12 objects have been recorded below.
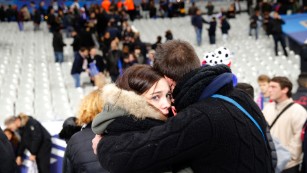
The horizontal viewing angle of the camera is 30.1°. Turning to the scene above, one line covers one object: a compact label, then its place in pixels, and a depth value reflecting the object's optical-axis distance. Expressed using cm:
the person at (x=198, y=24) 2241
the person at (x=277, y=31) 1926
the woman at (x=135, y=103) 234
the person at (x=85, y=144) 347
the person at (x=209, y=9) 2708
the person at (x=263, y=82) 737
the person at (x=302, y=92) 643
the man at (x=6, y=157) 464
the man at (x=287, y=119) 541
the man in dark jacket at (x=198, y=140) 221
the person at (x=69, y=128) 488
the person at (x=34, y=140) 691
